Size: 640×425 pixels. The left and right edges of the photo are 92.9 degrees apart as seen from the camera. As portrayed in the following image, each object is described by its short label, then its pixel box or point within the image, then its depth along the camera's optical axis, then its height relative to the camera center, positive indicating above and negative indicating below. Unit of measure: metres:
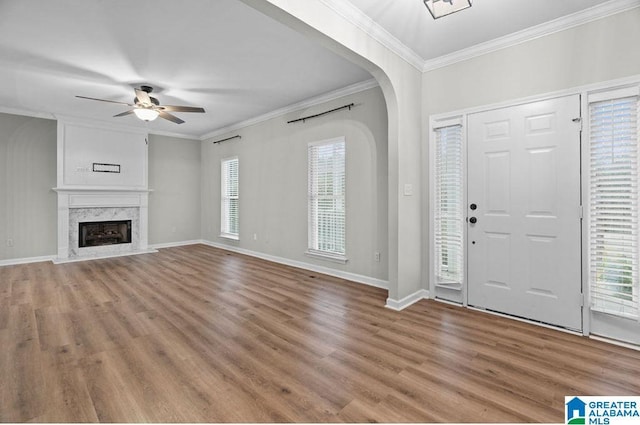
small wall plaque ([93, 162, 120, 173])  6.50 +0.91
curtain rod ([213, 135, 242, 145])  6.73 +1.65
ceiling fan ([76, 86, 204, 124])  4.28 +1.50
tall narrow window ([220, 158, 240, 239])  7.07 +0.26
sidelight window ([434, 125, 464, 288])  3.53 +0.05
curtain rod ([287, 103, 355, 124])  4.49 +1.56
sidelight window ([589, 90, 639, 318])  2.53 +0.08
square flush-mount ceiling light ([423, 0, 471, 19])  2.47 +1.70
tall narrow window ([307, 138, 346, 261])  4.76 +0.20
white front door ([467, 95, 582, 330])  2.81 +0.00
